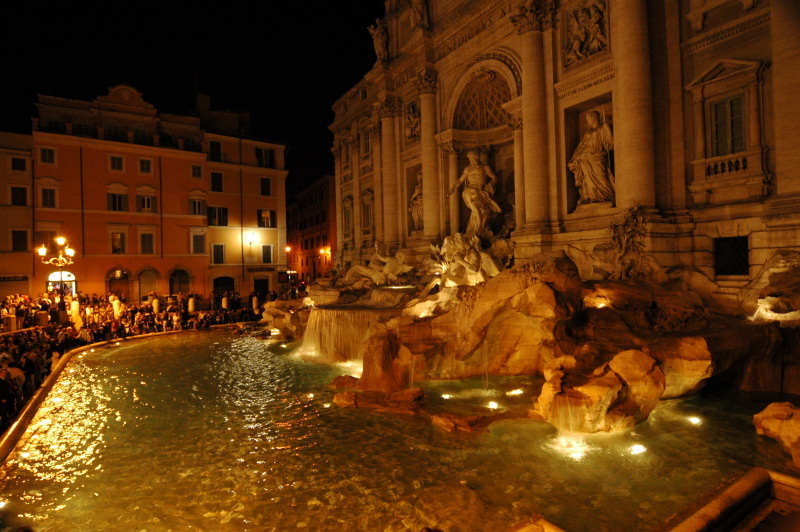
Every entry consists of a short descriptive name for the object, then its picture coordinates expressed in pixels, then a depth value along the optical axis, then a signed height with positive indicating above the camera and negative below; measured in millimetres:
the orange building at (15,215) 25328 +3622
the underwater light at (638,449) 6551 -2557
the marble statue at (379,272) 17531 +7
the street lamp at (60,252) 17719 +1138
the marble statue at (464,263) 13477 +168
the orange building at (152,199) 26422 +4851
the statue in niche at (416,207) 21797 +2972
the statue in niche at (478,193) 17719 +2835
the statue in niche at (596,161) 13672 +3045
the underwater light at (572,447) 6523 -2556
